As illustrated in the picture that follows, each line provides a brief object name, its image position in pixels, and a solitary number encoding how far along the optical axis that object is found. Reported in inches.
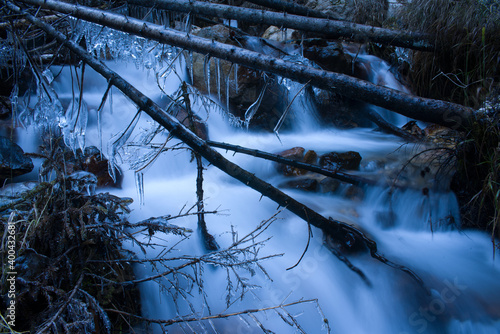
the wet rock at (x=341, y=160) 169.9
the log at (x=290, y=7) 169.9
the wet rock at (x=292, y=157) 177.1
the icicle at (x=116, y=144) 80.7
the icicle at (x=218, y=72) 94.9
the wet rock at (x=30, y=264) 62.1
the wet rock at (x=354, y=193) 149.6
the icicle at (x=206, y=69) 84.4
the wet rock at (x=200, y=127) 207.6
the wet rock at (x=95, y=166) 159.5
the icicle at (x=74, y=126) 92.3
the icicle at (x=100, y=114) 82.3
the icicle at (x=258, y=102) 79.3
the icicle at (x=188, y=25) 91.7
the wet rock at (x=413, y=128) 205.0
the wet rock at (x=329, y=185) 156.9
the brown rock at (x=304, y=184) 161.0
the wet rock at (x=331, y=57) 238.8
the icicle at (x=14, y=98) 99.8
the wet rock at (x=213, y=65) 219.6
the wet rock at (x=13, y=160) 141.4
